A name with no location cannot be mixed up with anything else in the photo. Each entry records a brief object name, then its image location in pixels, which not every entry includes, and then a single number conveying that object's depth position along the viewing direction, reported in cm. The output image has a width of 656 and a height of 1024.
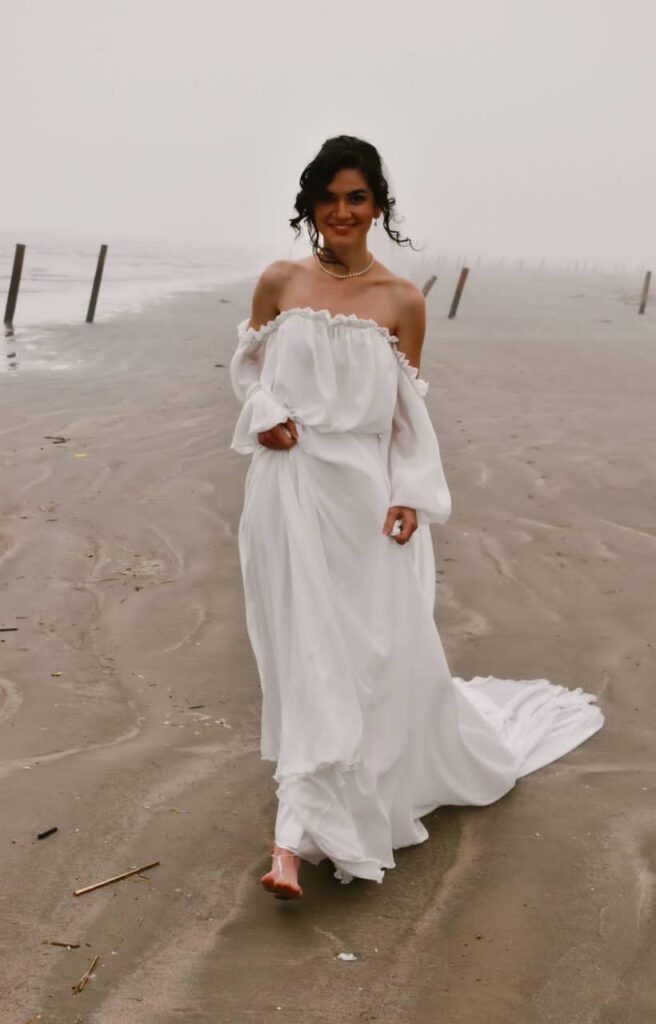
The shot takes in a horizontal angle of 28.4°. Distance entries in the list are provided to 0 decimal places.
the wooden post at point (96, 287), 1942
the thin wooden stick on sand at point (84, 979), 282
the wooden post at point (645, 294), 2745
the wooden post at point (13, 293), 1842
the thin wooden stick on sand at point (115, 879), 326
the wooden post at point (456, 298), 2394
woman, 332
